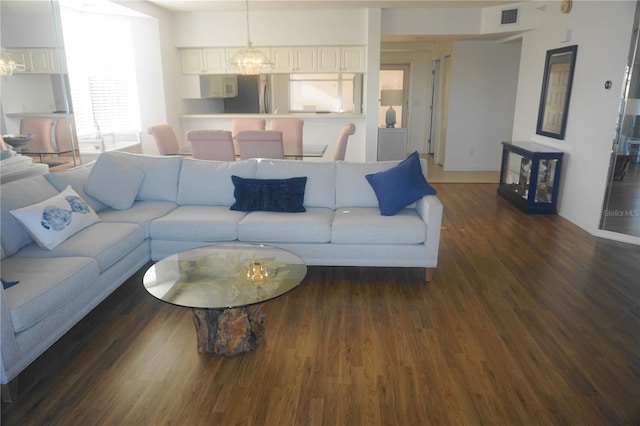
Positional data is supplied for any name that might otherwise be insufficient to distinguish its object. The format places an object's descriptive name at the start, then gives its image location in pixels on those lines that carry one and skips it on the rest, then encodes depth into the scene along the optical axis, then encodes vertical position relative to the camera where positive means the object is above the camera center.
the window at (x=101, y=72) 5.59 +0.41
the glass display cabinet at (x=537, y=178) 5.17 -0.89
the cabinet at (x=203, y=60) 7.09 +0.67
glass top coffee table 2.30 -1.00
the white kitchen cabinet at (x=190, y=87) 7.24 +0.25
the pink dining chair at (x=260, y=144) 4.65 -0.44
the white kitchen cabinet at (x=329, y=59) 6.96 +0.68
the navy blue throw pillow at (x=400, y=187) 3.56 -0.67
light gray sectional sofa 2.36 -0.92
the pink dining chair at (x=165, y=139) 5.34 -0.45
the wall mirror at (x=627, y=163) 4.13 -0.57
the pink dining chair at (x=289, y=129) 5.94 -0.35
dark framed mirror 5.04 +0.14
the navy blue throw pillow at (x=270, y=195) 3.70 -0.77
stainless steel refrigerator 8.16 +0.10
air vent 6.03 +1.17
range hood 7.41 +0.29
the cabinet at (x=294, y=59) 7.00 +0.68
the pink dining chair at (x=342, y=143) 5.34 -0.48
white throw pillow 2.85 -0.77
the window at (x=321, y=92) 8.82 +0.21
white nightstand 7.71 -0.70
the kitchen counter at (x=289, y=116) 7.05 -0.21
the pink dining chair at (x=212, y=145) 4.75 -0.46
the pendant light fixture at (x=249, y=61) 5.22 +0.49
